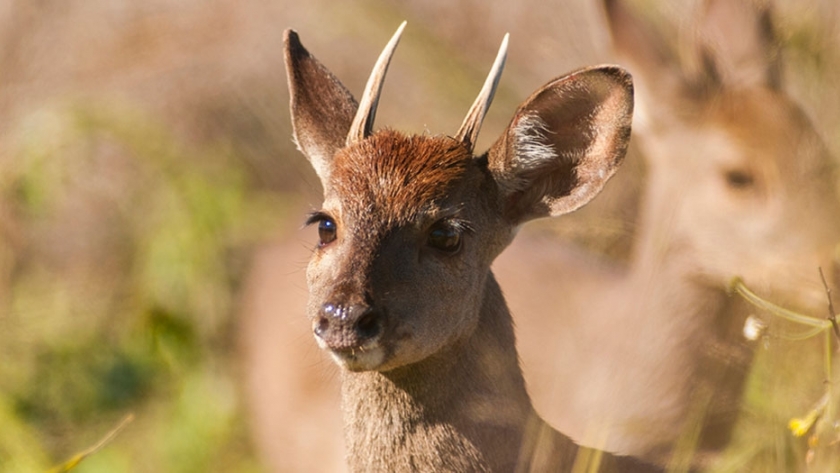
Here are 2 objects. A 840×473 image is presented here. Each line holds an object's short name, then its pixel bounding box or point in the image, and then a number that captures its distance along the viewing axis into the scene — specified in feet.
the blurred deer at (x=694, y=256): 32.19
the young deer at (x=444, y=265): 22.49
